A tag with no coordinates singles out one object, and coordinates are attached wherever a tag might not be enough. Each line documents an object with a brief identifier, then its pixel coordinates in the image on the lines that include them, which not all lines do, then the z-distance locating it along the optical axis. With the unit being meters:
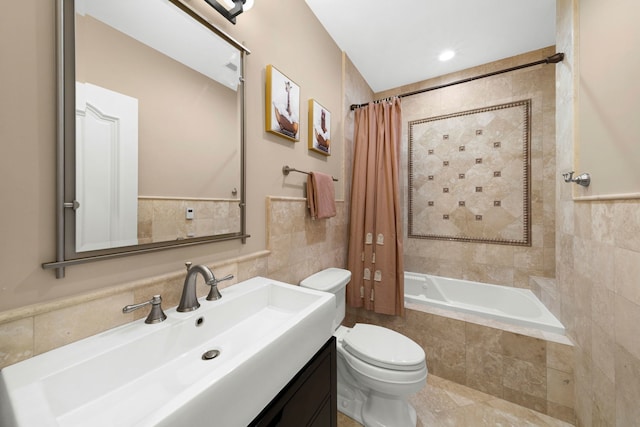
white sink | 0.44
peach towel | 1.53
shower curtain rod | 1.48
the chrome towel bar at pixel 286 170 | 1.39
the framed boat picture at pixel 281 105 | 1.25
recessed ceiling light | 2.05
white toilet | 1.18
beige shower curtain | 1.92
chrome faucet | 0.80
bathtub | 1.58
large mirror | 0.64
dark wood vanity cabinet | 0.66
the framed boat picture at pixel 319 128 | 1.60
